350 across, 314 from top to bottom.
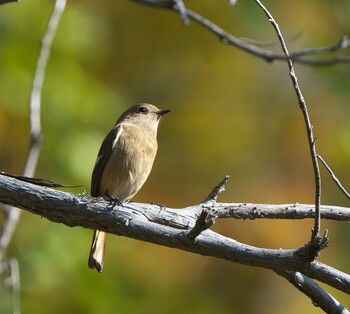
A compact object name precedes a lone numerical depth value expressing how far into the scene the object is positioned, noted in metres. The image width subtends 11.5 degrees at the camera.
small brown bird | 13.41
